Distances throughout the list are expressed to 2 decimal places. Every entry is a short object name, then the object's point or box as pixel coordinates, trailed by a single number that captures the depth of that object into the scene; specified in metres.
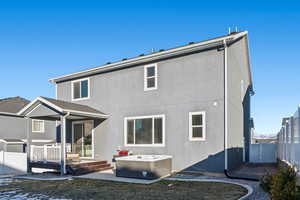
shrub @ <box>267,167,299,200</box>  4.39
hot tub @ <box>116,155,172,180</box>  9.47
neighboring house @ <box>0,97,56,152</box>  17.28
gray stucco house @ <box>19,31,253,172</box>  10.18
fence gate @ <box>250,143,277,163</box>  14.91
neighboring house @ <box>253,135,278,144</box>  26.72
